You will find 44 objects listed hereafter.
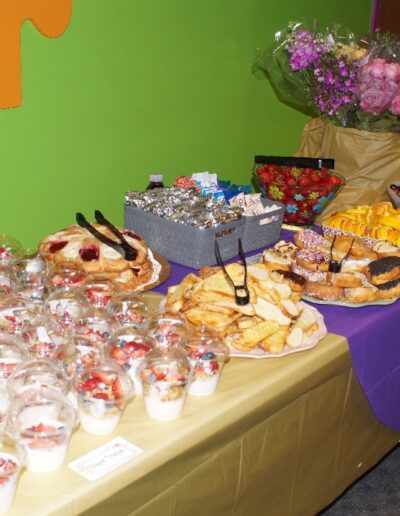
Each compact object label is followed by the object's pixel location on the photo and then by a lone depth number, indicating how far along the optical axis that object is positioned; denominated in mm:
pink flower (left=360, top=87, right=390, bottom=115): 2271
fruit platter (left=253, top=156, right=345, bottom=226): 2197
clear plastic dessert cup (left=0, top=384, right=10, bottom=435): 977
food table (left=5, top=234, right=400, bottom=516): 1029
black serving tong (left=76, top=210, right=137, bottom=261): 1674
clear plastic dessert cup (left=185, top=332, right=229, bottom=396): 1208
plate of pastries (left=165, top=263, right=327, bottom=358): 1377
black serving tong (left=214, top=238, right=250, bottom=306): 1400
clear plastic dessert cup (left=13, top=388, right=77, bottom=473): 962
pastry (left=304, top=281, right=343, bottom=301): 1656
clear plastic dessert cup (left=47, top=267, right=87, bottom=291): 1508
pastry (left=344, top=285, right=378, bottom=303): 1651
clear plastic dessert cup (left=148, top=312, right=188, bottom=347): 1247
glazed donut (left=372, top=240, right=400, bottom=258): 1869
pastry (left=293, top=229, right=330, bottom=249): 1890
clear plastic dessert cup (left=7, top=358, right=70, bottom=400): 1047
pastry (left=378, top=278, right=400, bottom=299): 1680
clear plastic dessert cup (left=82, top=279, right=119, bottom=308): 1420
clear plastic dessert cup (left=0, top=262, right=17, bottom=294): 1461
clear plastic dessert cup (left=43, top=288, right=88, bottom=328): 1315
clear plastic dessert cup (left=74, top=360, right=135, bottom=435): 1058
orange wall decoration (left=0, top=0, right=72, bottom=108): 1812
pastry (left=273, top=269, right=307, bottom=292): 1587
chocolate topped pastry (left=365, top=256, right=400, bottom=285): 1689
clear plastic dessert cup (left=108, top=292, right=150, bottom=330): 1305
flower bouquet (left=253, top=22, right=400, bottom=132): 2279
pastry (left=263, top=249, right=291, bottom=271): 1713
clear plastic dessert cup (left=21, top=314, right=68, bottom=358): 1177
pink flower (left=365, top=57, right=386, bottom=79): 2252
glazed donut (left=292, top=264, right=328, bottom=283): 1701
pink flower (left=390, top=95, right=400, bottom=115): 2277
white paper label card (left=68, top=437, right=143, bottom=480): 1005
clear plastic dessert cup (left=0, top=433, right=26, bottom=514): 891
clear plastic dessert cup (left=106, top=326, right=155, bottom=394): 1172
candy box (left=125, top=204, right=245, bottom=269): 1798
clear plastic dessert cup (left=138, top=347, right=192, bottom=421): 1122
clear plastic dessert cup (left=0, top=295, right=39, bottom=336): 1263
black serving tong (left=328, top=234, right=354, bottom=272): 1703
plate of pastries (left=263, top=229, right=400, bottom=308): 1660
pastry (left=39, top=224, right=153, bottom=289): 1638
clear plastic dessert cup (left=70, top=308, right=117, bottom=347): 1232
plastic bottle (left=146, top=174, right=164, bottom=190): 2080
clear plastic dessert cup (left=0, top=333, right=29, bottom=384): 1119
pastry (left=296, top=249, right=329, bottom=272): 1716
